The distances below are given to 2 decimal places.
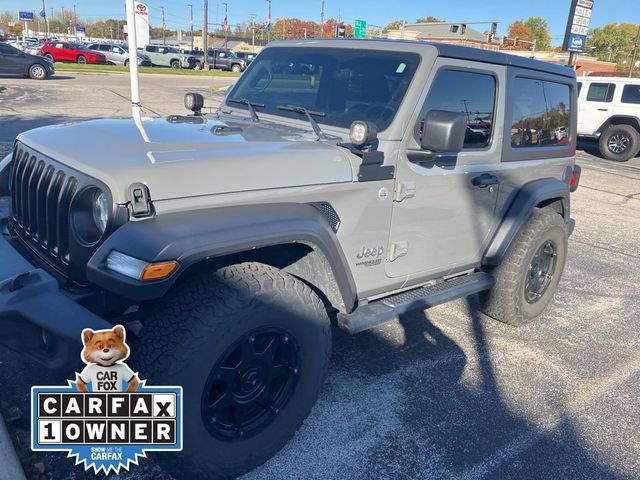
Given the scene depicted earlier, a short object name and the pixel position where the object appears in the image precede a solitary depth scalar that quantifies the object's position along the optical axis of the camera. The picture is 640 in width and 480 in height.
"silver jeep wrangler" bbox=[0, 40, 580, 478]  2.28
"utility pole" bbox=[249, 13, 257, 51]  85.11
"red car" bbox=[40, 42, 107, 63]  36.47
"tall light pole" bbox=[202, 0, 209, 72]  42.83
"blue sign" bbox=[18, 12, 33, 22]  50.38
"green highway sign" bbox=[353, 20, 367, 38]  26.45
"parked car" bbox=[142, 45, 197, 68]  43.16
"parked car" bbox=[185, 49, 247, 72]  45.28
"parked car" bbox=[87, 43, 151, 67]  39.84
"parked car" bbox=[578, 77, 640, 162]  14.29
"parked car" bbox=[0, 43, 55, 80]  22.34
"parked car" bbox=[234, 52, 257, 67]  48.08
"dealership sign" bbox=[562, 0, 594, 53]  20.47
